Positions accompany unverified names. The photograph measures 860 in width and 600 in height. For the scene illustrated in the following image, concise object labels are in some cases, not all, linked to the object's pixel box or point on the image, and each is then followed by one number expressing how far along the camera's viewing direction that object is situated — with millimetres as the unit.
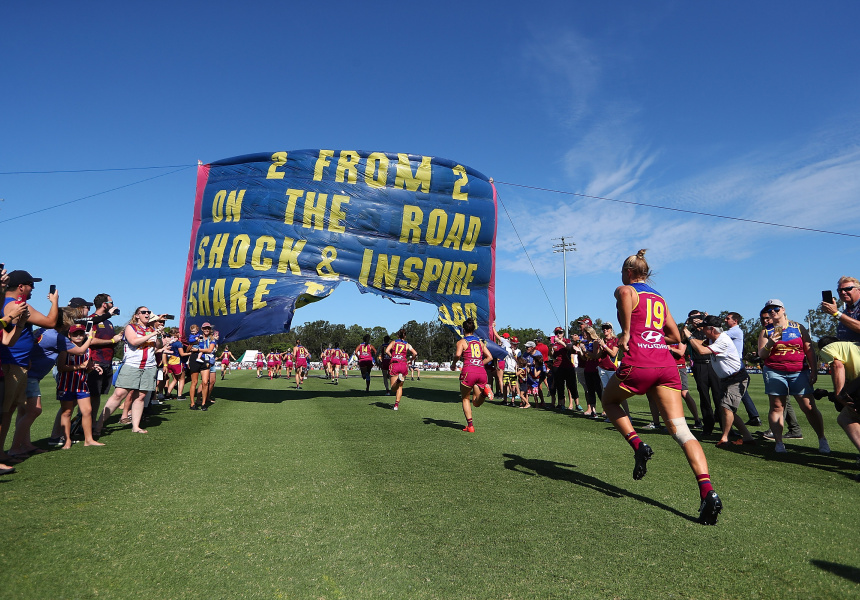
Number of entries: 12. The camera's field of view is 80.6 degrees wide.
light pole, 64925
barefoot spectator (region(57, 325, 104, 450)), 7172
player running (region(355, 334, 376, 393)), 19531
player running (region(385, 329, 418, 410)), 13326
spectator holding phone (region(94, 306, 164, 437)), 8289
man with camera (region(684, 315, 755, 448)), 7801
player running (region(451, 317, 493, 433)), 9297
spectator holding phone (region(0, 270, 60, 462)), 5633
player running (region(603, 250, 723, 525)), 4676
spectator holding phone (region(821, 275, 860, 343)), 5488
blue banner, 15812
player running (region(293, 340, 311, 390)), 21250
